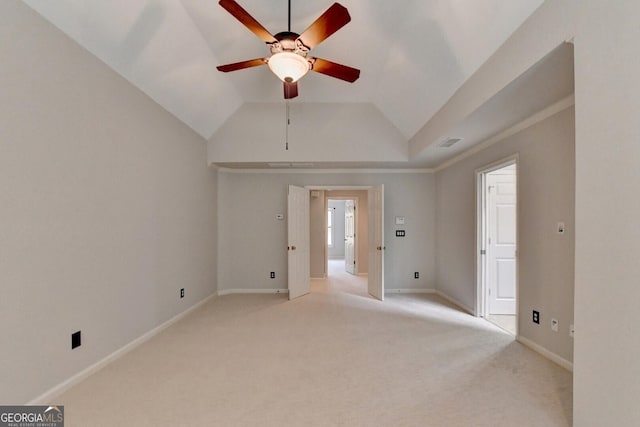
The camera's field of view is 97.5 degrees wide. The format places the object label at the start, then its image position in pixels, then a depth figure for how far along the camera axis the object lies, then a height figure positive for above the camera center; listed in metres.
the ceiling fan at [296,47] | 1.86 +1.29
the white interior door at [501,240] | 3.95 -0.41
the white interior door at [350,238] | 7.41 -0.74
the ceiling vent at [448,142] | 3.56 +0.90
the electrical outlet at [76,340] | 2.21 -1.02
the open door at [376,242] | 4.84 -0.55
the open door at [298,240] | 4.93 -0.52
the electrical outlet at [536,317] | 2.85 -1.09
